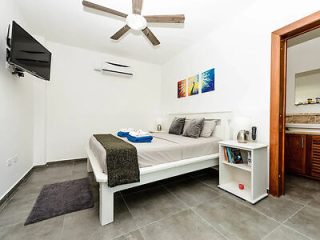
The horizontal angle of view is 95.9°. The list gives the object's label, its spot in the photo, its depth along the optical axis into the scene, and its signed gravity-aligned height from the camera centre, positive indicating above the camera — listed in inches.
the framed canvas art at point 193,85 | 127.9 +30.6
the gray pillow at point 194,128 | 102.5 -6.8
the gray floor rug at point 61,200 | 60.2 -39.7
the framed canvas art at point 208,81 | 112.6 +30.8
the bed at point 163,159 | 55.0 -20.5
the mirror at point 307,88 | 106.9 +24.4
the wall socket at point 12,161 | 74.1 -23.2
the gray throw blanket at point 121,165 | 54.6 -18.5
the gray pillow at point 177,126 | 121.4 -6.6
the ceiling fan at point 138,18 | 69.4 +53.4
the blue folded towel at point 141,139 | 80.7 -11.7
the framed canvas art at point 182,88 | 142.2 +30.6
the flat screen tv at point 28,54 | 66.1 +34.3
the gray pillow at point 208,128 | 103.1 -6.8
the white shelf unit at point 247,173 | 69.2 -30.3
